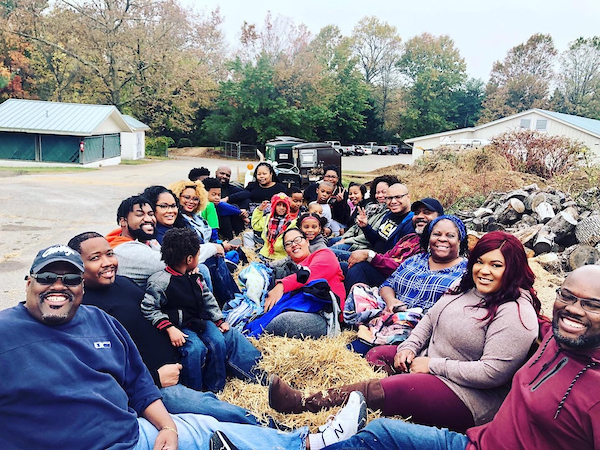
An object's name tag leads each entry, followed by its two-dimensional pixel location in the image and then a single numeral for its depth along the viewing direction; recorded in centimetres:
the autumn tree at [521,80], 5225
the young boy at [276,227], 578
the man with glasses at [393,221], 486
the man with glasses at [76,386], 187
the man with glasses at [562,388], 183
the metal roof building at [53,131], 2389
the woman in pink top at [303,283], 383
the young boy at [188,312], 300
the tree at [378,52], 5691
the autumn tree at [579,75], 5381
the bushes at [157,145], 3775
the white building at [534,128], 2416
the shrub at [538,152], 1210
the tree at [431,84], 5153
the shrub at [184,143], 4272
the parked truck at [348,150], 4250
